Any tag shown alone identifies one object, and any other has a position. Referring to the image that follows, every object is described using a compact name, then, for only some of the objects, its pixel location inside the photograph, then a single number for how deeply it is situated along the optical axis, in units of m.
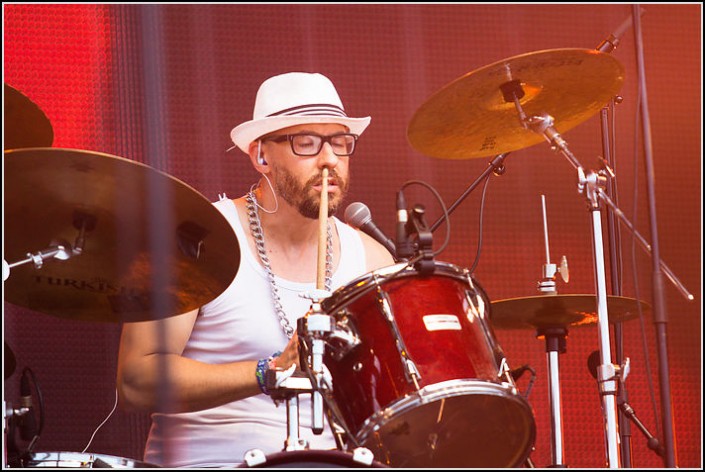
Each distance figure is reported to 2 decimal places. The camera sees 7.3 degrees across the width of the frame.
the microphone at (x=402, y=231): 9.60
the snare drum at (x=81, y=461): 9.48
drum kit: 9.50
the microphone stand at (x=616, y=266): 10.28
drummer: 9.97
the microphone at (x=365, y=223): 9.71
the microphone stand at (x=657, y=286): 9.64
